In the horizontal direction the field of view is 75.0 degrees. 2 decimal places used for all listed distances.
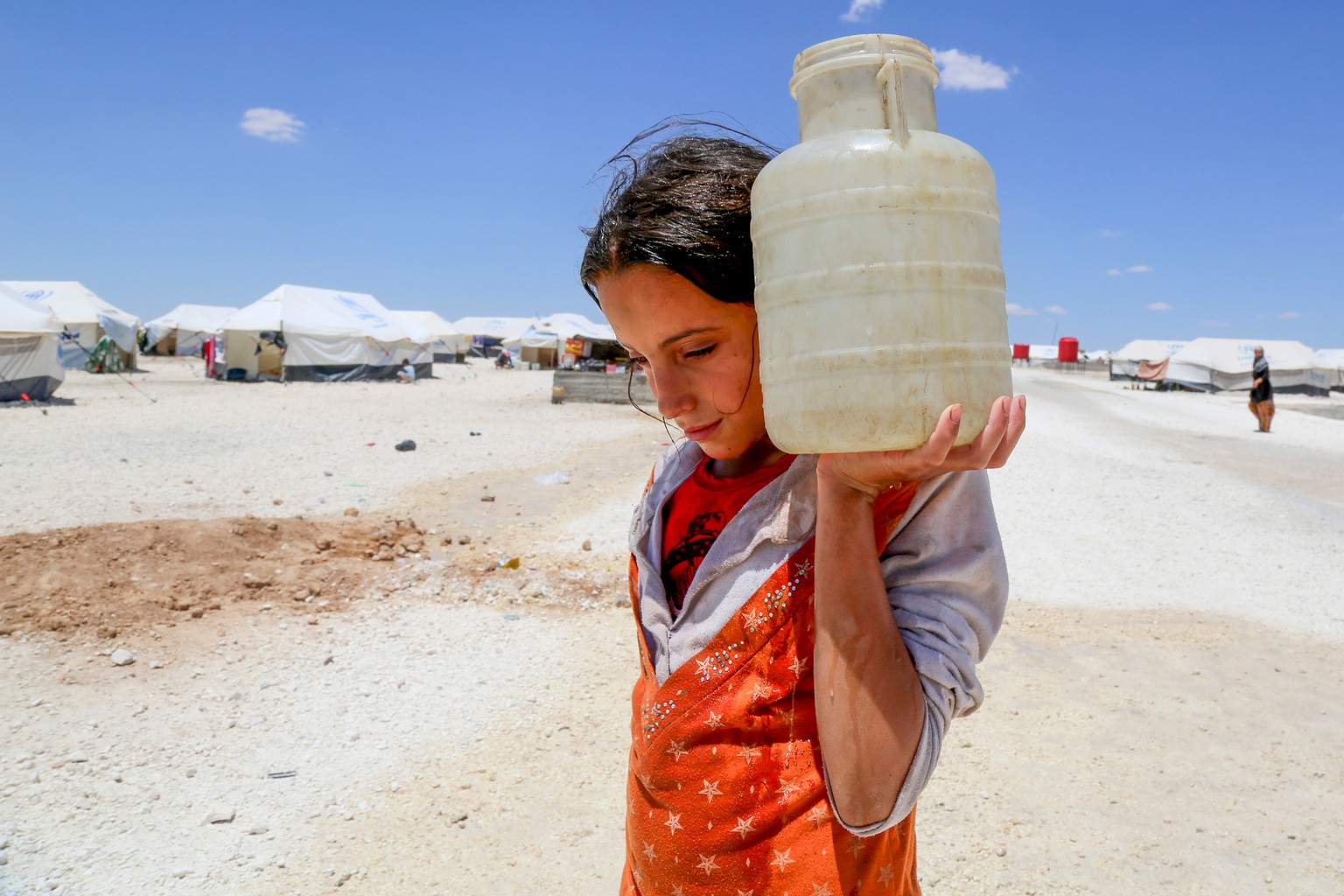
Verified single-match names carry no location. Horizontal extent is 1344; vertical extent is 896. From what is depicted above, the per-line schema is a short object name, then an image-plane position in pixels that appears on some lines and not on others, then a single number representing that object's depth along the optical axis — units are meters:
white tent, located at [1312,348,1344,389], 42.38
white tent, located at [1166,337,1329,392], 40.41
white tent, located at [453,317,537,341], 72.00
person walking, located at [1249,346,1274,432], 17.42
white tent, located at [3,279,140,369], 32.34
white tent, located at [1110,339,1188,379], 50.25
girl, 1.05
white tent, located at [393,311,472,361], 52.16
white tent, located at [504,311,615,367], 47.53
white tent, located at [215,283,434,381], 29.30
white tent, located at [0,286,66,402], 18.25
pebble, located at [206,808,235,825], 3.10
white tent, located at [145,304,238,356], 44.66
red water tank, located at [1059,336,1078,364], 69.94
